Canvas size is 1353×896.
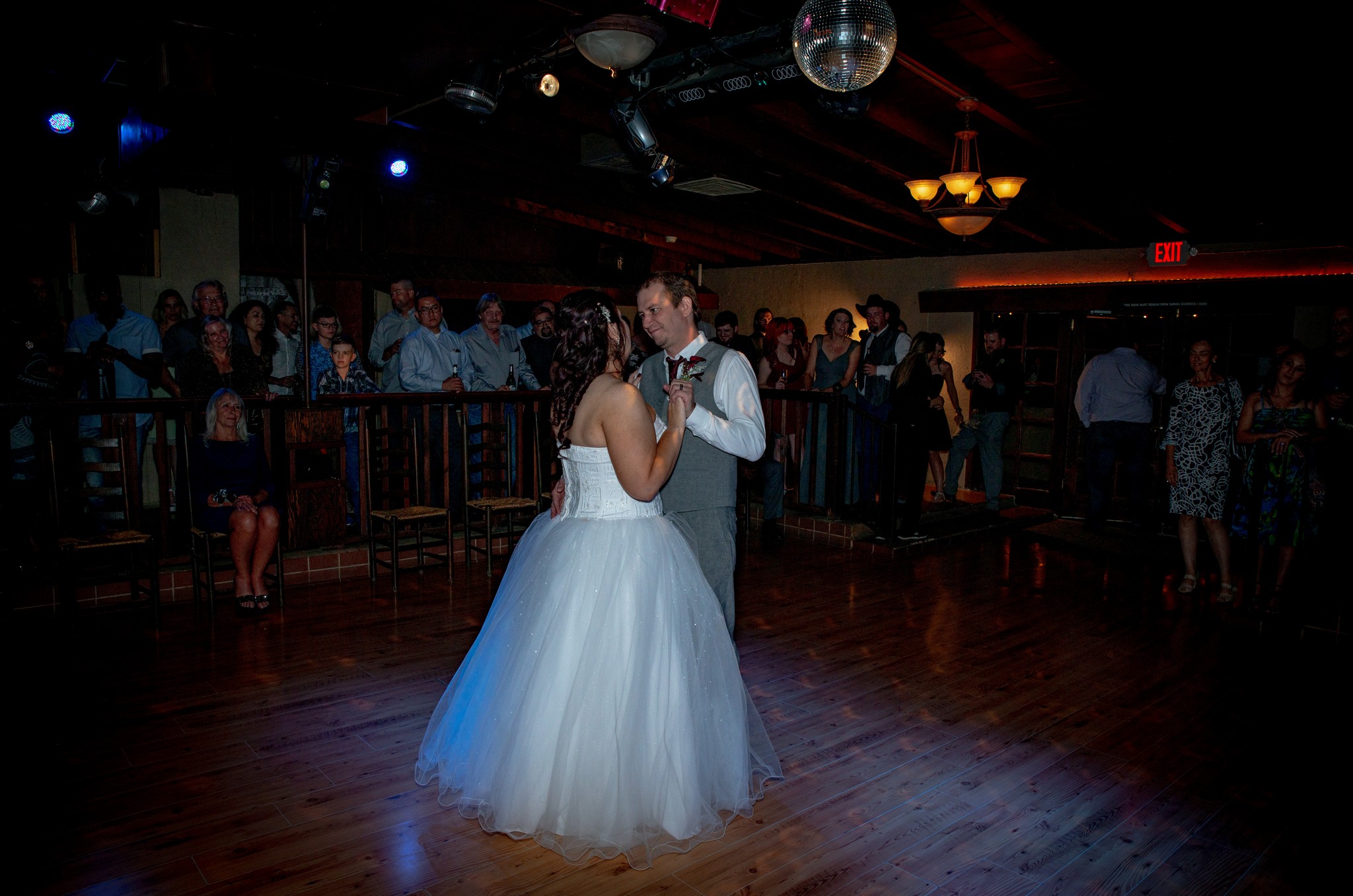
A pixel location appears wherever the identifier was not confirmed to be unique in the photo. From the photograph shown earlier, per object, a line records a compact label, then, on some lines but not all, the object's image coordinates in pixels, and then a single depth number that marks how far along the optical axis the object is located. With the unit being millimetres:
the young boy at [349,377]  6203
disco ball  3742
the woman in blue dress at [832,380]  7430
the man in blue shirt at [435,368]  6453
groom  3139
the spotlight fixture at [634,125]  6172
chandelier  6473
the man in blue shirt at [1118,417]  7453
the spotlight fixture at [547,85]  5641
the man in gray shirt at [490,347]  7055
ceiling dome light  4664
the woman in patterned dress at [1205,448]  5648
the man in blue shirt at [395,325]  7199
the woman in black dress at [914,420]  6793
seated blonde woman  4891
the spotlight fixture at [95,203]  7133
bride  2621
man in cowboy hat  7418
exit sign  8680
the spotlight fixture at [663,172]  6719
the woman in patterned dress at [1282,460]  5250
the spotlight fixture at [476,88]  5469
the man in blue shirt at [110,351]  6586
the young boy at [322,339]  6633
